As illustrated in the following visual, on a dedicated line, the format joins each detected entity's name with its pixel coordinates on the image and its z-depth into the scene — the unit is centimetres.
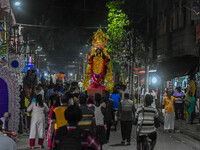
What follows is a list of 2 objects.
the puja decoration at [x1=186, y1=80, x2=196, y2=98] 1938
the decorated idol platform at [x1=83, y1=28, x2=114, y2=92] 2512
